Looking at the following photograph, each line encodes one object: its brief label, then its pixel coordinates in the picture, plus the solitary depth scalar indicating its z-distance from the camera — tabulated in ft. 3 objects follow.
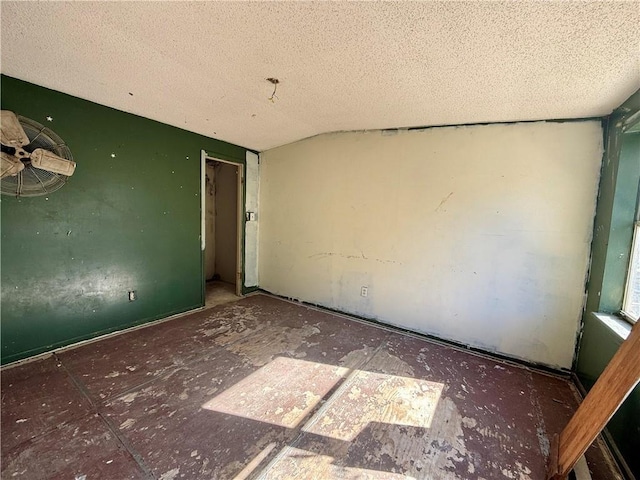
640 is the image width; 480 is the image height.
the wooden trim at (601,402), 3.90
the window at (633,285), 5.93
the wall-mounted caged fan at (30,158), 6.23
